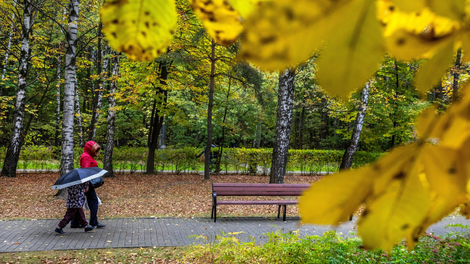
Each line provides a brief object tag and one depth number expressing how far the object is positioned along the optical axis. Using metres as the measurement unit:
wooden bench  8.09
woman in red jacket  6.37
